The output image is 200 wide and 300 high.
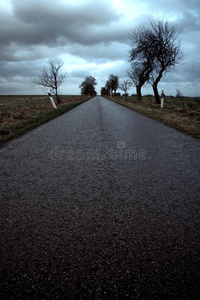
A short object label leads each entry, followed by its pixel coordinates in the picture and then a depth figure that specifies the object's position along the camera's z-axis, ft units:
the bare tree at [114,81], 218.18
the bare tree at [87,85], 263.29
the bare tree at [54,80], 72.33
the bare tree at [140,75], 71.46
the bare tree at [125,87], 183.42
